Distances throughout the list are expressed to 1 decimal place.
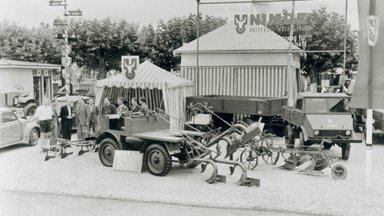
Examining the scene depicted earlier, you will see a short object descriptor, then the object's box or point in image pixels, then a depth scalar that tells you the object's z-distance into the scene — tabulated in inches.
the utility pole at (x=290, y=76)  760.6
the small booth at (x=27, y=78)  911.0
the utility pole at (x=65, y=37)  888.3
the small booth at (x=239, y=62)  804.0
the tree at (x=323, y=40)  1252.5
